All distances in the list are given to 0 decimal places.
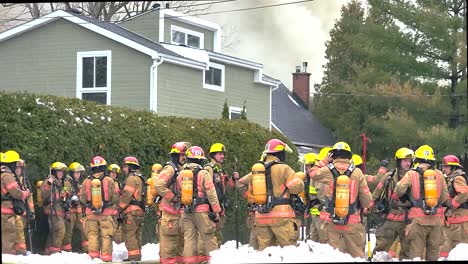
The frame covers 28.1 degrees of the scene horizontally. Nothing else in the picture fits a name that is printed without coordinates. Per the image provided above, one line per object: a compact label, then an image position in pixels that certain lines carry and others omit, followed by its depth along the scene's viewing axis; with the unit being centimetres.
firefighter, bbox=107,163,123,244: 1856
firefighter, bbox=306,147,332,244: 1535
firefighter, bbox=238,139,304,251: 1473
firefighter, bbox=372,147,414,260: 1644
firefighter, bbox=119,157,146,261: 1845
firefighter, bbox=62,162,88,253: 1867
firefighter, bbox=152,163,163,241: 1658
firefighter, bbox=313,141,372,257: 1448
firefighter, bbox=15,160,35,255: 1578
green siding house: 2989
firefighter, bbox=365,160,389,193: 1811
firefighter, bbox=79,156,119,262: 1770
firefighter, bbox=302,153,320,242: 1766
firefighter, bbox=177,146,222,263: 1516
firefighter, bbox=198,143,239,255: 1598
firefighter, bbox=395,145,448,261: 1539
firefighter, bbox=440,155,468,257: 1778
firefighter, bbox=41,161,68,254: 1811
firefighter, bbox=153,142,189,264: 1552
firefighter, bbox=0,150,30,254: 1420
